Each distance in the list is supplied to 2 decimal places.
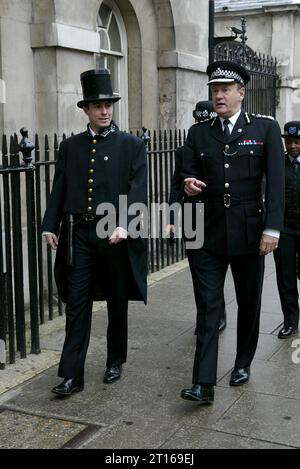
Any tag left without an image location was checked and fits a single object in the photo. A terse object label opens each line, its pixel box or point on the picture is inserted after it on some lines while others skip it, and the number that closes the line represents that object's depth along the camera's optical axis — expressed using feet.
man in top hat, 14.62
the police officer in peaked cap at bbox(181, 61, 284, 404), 14.16
